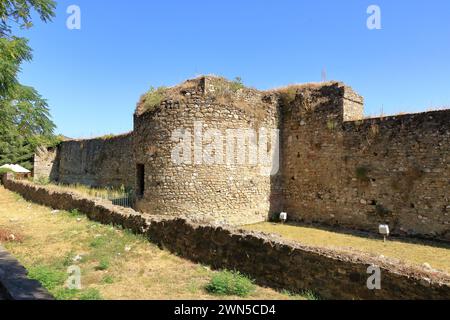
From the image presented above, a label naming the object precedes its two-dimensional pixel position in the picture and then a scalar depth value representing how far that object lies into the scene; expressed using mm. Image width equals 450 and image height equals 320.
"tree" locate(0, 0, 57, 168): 8649
